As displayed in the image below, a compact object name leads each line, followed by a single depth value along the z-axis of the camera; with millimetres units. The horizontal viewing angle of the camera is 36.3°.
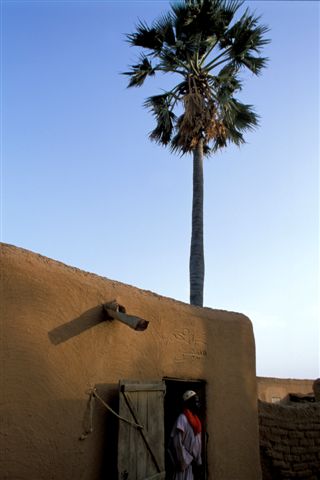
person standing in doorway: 5445
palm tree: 10938
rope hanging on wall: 4391
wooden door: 4631
